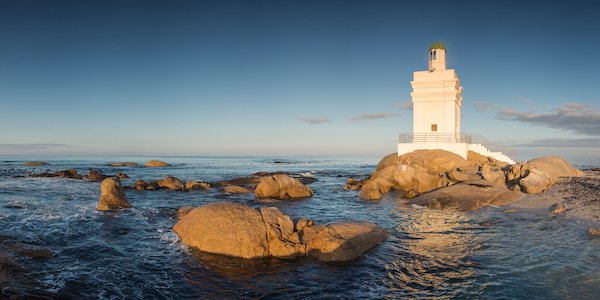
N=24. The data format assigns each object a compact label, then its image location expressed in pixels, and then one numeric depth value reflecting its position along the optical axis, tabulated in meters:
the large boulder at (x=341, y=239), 7.70
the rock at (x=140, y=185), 22.02
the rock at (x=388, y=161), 28.83
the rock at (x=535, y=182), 15.27
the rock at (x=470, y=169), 24.50
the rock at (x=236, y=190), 20.94
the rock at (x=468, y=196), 14.09
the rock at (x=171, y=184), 22.66
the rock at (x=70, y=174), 30.89
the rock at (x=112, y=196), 13.90
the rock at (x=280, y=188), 18.66
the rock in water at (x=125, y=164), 60.71
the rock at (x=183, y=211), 12.25
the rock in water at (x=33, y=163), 56.48
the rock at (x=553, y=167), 17.91
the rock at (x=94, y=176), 29.63
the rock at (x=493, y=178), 17.72
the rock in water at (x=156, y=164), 61.41
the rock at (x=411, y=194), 17.59
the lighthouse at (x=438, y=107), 30.97
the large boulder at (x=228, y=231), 7.89
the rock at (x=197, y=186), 22.66
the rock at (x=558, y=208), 11.45
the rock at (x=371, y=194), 17.84
